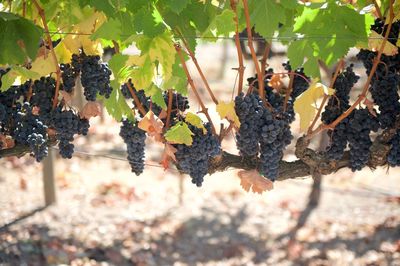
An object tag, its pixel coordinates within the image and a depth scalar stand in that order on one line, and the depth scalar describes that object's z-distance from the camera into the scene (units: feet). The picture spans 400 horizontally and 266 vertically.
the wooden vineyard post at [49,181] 17.31
